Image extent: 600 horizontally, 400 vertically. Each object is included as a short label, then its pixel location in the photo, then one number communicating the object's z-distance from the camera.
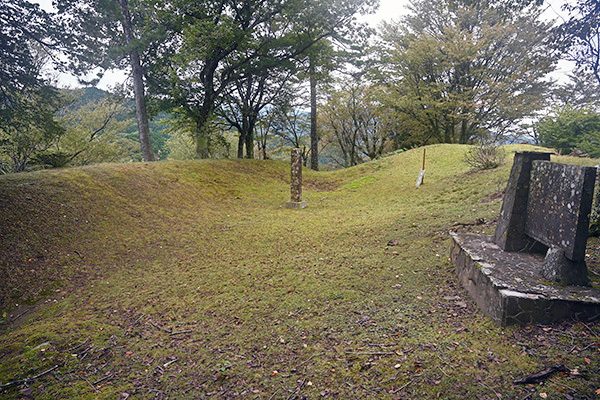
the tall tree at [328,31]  11.98
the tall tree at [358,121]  22.31
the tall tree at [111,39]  8.59
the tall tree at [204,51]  10.53
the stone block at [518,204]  3.36
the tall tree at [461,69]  16.52
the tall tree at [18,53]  6.42
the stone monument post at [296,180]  10.15
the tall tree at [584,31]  4.19
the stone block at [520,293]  2.39
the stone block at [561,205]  2.54
